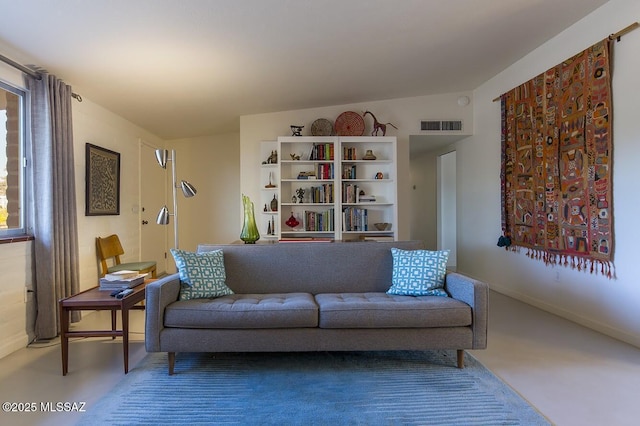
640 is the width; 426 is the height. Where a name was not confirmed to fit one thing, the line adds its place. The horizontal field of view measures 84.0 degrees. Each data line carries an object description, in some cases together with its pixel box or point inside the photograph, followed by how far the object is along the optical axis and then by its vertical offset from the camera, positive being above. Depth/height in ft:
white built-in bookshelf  15.31 +1.01
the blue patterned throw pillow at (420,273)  8.15 -1.49
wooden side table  7.32 -2.06
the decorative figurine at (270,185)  15.69 +1.20
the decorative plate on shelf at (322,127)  15.76 +3.72
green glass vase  10.01 -0.48
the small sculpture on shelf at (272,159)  15.64 +2.33
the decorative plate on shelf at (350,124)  15.64 +3.82
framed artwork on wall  11.87 +1.17
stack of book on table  8.23 -1.58
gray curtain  9.23 +0.33
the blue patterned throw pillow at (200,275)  7.90 -1.42
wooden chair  12.19 -1.52
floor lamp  9.58 +0.65
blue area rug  5.78 -3.33
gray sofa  7.13 -2.27
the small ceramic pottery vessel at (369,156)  15.49 +2.38
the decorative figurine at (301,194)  15.74 +0.77
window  8.82 +1.37
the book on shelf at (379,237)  15.24 -1.18
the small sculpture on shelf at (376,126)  15.81 +3.75
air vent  16.28 +3.85
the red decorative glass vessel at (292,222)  15.44 -0.46
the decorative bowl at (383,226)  15.58 -0.69
